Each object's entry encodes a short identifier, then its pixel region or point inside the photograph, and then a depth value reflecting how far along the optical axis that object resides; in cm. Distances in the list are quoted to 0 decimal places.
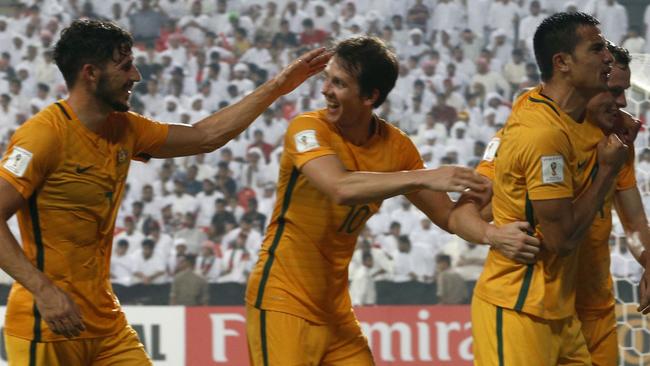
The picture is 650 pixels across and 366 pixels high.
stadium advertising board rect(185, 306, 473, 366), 1930
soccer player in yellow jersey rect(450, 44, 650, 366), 898
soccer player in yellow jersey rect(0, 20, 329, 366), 794
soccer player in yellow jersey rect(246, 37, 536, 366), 868
